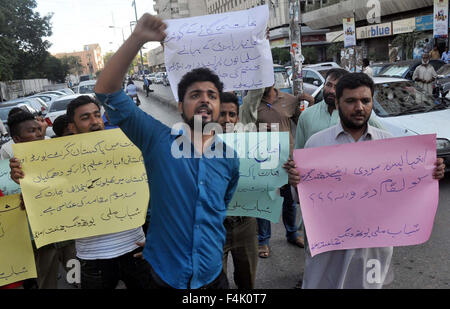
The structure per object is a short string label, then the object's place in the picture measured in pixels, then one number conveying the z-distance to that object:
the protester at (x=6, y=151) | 3.29
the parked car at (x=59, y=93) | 27.38
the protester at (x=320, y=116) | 3.43
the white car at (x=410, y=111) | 5.66
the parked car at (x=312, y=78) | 12.19
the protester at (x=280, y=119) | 3.88
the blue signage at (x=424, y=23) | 23.50
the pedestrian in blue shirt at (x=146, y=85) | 29.86
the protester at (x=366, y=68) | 13.06
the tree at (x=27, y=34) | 38.41
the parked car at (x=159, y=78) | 48.20
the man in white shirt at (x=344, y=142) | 2.37
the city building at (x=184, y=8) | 79.56
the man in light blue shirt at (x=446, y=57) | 17.48
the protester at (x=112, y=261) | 2.24
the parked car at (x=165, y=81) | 40.87
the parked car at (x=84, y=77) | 66.00
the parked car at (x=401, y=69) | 12.51
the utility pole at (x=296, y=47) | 9.73
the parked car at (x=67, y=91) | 28.97
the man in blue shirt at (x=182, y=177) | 1.75
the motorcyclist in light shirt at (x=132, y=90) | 20.14
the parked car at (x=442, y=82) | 11.55
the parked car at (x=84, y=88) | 22.48
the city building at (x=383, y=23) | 24.12
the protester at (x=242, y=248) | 2.81
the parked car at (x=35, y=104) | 16.34
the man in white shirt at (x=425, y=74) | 11.33
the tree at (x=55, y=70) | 58.04
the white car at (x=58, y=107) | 13.42
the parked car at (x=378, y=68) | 13.89
